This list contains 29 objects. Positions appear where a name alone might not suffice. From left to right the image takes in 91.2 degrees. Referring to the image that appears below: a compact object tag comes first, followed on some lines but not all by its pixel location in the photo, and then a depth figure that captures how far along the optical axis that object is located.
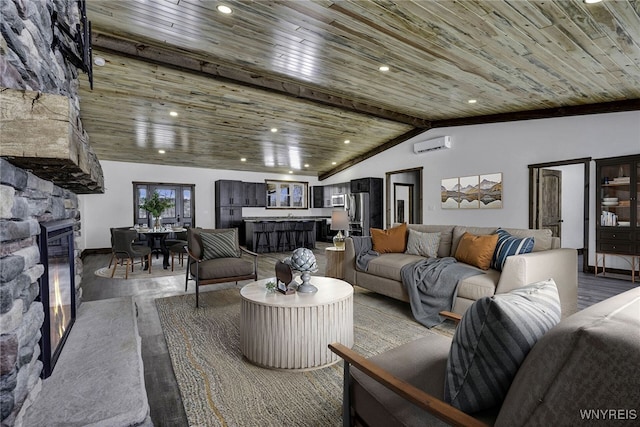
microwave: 9.63
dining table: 5.99
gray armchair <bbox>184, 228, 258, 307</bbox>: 3.60
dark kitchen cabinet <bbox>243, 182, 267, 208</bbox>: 9.93
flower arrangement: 6.36
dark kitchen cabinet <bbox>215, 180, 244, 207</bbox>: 9.45
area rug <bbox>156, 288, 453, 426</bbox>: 1.73
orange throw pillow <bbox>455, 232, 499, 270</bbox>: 3.17
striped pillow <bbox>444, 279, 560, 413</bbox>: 0.94
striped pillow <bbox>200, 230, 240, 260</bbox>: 3.95
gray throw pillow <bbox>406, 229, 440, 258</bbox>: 3.84
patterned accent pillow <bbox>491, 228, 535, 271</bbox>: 2.95
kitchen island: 8.21
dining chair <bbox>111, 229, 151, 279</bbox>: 5.06
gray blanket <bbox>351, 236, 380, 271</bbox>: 3.95
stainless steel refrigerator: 8.48
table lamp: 4.97
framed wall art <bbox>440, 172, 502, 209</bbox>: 6.07
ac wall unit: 6.56
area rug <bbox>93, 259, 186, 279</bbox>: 5.27
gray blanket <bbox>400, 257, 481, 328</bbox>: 2.98
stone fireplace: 1.02
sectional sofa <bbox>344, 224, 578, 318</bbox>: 2.68
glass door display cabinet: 4.70
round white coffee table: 2.15
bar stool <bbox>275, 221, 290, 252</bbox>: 8.43
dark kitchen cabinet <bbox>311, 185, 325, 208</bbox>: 11.03
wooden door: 6.30
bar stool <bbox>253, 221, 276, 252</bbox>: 8.17
